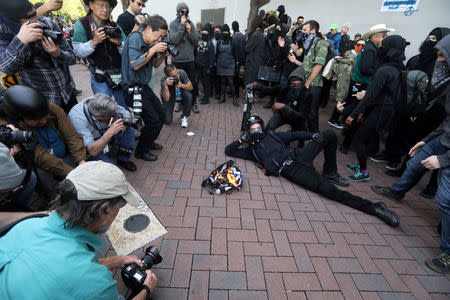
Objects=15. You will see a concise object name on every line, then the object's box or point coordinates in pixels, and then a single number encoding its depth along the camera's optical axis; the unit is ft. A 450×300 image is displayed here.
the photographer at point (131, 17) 13.34
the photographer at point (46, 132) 6.68
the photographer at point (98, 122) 8.75
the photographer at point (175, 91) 14.39
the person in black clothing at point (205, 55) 20.06
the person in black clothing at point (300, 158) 9.71
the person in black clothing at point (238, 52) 20.84
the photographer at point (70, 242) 3.07
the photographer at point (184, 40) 16.98
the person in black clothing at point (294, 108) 13.35
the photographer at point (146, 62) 10.46
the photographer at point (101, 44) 9.84
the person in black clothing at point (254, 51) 19.84
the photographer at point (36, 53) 7.42
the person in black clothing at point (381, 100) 11.18
